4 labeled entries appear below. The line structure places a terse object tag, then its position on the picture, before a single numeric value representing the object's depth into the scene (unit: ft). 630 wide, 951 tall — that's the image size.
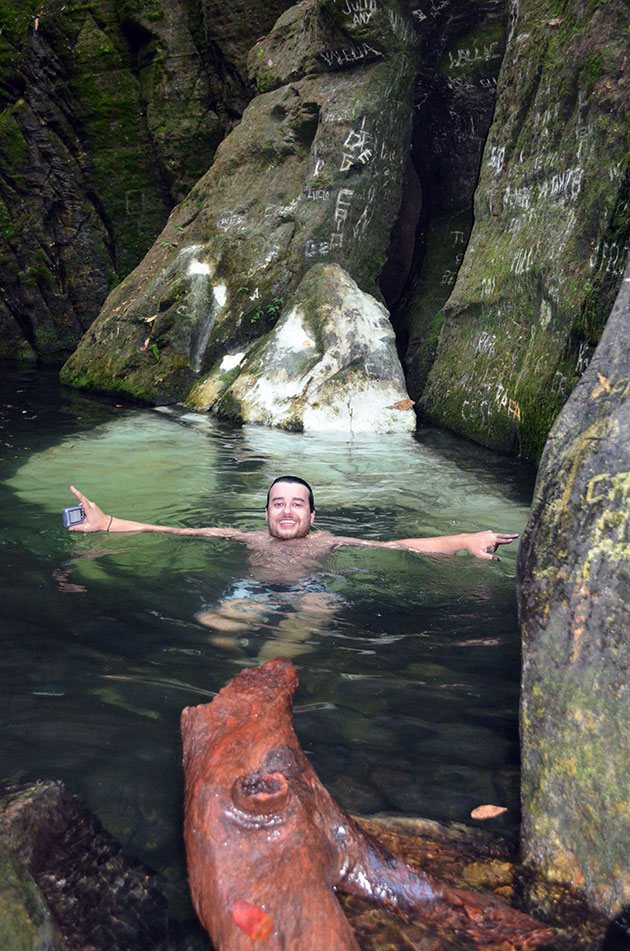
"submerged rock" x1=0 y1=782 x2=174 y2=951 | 6.41
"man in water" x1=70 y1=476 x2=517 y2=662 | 13.92
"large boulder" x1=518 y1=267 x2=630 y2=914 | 7.52
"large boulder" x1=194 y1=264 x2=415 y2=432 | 33.19
